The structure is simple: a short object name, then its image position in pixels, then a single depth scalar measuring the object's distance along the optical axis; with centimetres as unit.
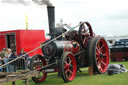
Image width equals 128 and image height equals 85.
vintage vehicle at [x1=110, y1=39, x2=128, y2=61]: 1589
